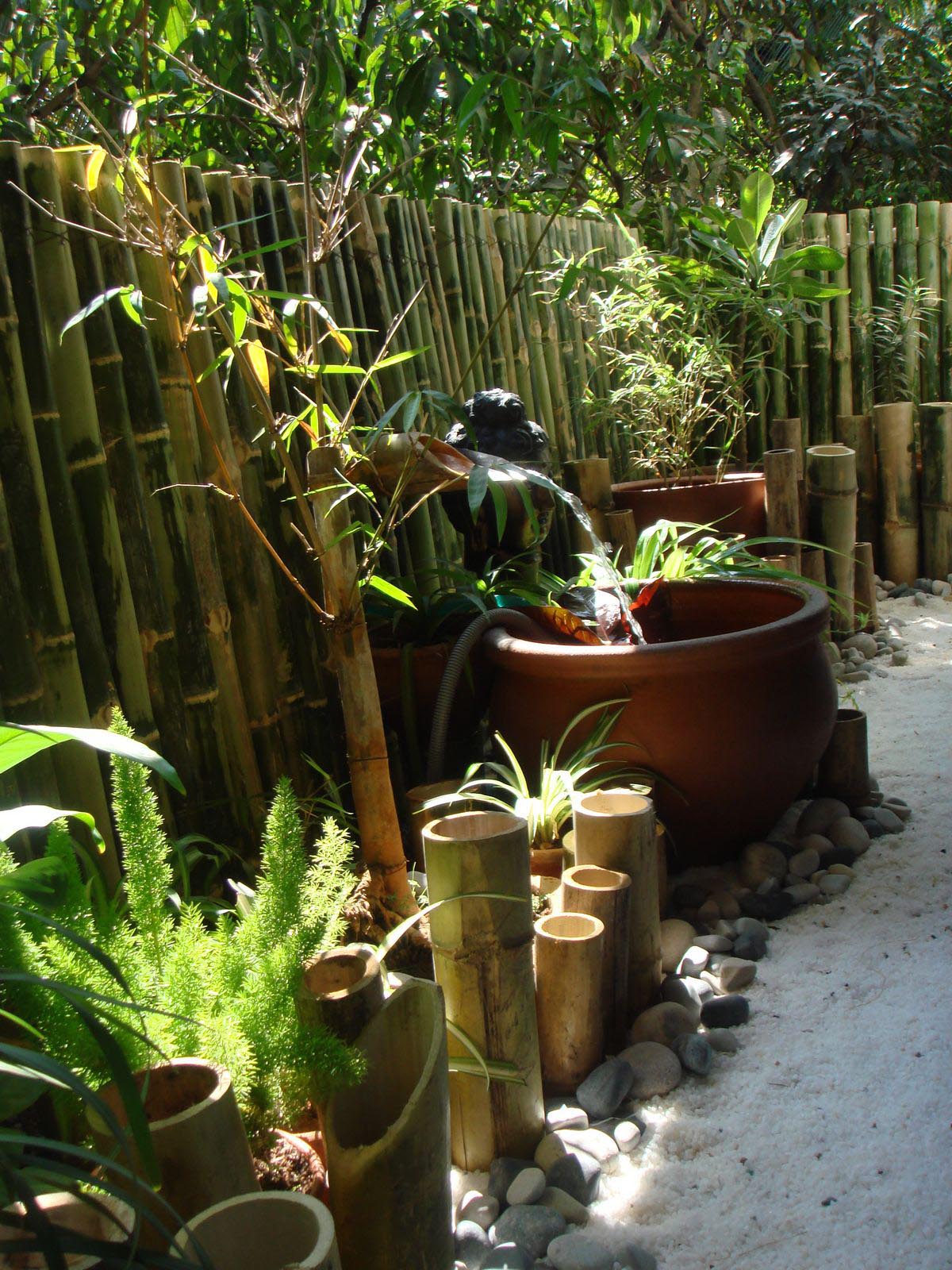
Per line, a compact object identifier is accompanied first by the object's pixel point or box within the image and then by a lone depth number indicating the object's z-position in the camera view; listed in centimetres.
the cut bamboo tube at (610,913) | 157
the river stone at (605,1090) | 149
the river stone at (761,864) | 211
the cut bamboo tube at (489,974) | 137
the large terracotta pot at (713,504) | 345
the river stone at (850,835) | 221
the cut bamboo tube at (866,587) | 372
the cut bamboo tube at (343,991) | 115
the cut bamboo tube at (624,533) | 346
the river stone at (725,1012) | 168
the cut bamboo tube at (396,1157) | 104
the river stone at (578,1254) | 120
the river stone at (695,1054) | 156
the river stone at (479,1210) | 130
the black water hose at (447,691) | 211
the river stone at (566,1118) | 147
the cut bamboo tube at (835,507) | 356
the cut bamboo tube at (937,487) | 423
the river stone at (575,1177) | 134
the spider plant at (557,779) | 190
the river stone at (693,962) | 182
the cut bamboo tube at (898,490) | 429
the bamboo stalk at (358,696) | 155
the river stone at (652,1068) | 153
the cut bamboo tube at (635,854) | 165
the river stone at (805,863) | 213
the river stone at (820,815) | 227
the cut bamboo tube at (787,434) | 362
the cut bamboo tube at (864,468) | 425
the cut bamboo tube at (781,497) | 330
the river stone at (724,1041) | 162
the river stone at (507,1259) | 120
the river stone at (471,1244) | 125
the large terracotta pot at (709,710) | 202
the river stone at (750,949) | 188
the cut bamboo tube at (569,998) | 150
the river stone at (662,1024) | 163
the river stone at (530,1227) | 125
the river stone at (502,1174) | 135
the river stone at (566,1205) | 130
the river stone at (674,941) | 186
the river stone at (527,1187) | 132
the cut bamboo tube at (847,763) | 232
